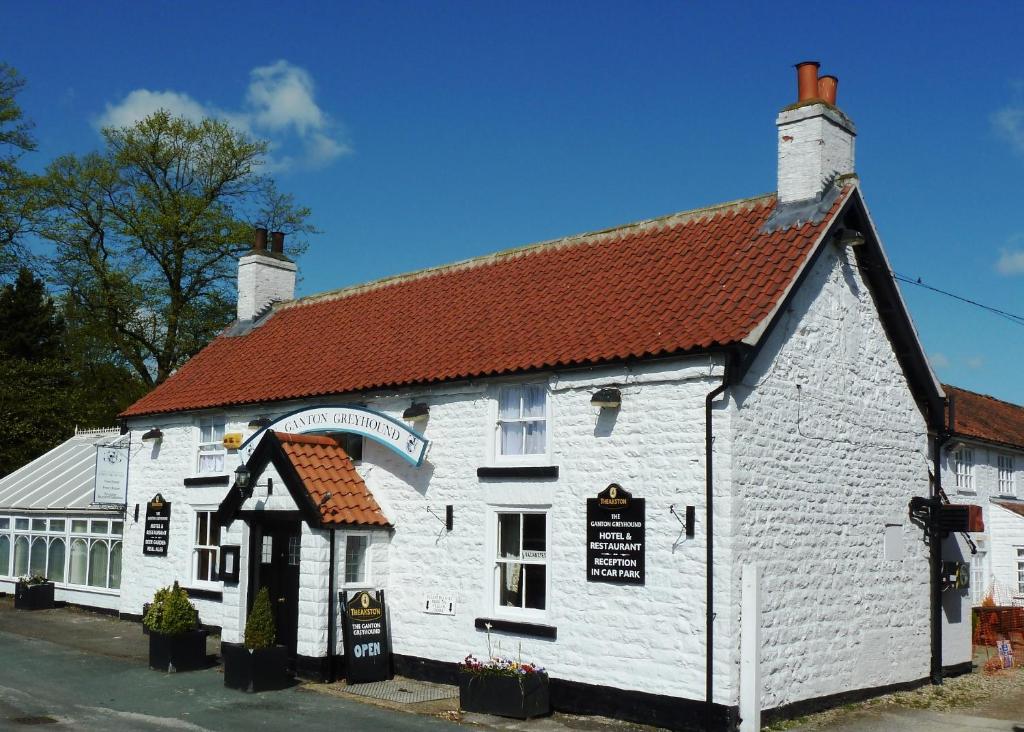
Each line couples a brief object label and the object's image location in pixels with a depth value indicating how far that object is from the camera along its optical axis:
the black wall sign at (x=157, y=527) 20.28
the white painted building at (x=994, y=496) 22.77
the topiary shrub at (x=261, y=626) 14.07
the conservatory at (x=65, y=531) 22.36
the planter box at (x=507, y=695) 12.45
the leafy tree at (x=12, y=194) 36.09
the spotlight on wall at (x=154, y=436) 20.81
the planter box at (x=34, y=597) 22.89
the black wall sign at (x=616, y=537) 12.50
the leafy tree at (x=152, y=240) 36.62
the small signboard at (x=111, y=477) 21.36
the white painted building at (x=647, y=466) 12.15
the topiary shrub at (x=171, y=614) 15.46
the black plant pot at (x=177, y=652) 15.41
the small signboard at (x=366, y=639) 14.69
